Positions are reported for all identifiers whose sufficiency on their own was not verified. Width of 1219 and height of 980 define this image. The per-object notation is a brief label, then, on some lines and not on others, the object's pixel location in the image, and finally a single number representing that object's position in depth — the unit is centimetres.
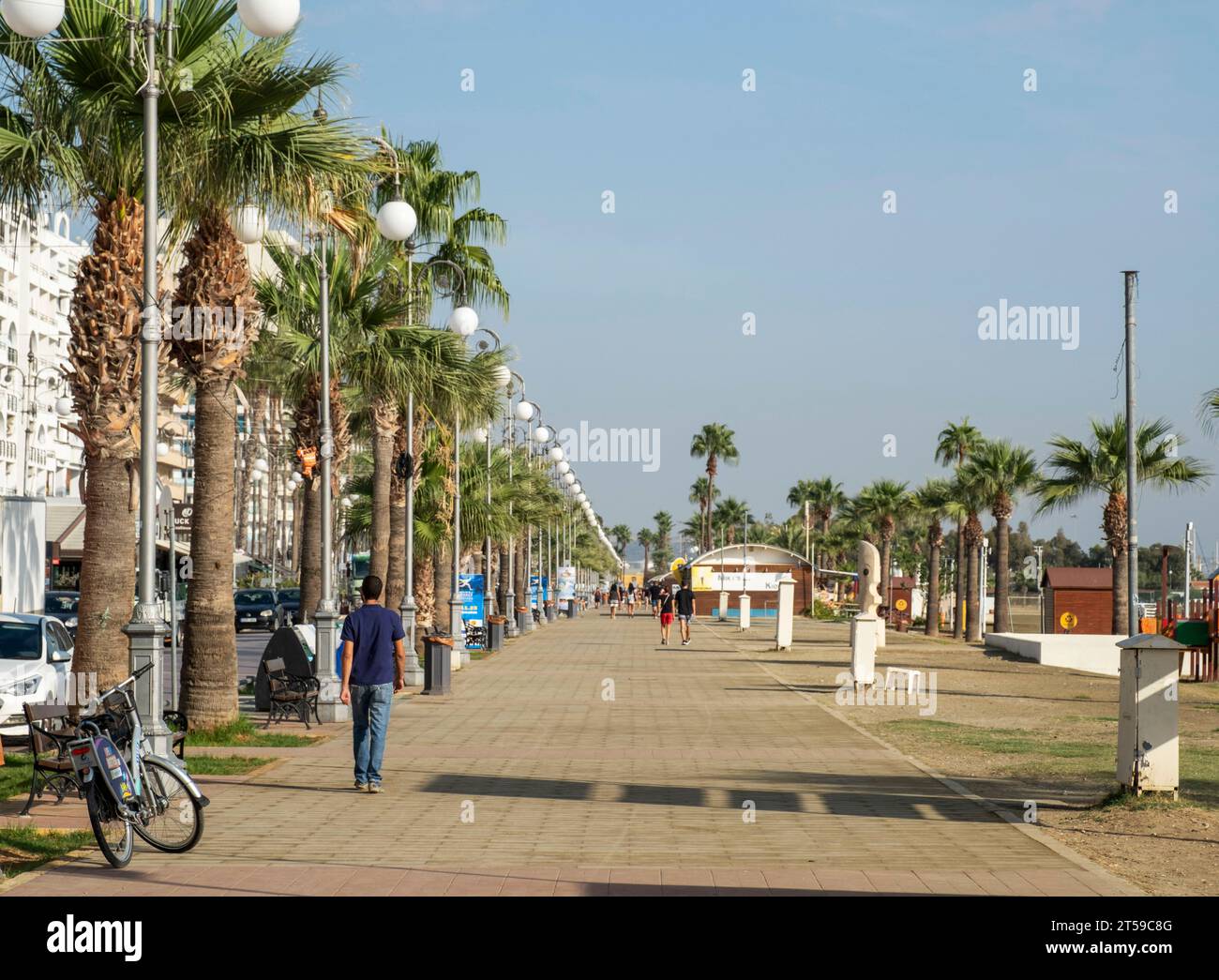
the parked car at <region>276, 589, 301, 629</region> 5344
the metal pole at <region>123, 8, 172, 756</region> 1157
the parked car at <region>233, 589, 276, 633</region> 5512
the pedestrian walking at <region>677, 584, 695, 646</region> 4462
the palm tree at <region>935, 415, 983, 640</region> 7138
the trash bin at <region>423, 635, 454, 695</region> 2423
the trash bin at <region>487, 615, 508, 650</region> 4044
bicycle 923
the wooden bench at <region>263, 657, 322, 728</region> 1908
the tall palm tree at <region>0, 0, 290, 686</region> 1478
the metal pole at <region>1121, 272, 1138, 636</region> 2253
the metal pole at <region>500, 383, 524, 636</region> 5078
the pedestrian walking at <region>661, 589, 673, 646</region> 4500
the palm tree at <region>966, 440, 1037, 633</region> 6488
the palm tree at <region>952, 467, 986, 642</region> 6388
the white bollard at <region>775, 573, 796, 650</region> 4197
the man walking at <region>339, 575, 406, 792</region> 1280
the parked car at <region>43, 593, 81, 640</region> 4306
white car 1552
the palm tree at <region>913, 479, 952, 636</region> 6838
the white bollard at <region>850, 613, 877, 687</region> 2609
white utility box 1186
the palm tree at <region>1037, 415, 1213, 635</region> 4462
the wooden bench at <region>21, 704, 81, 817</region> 1095
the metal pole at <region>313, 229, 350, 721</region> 1973
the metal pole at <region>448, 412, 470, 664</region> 3341
